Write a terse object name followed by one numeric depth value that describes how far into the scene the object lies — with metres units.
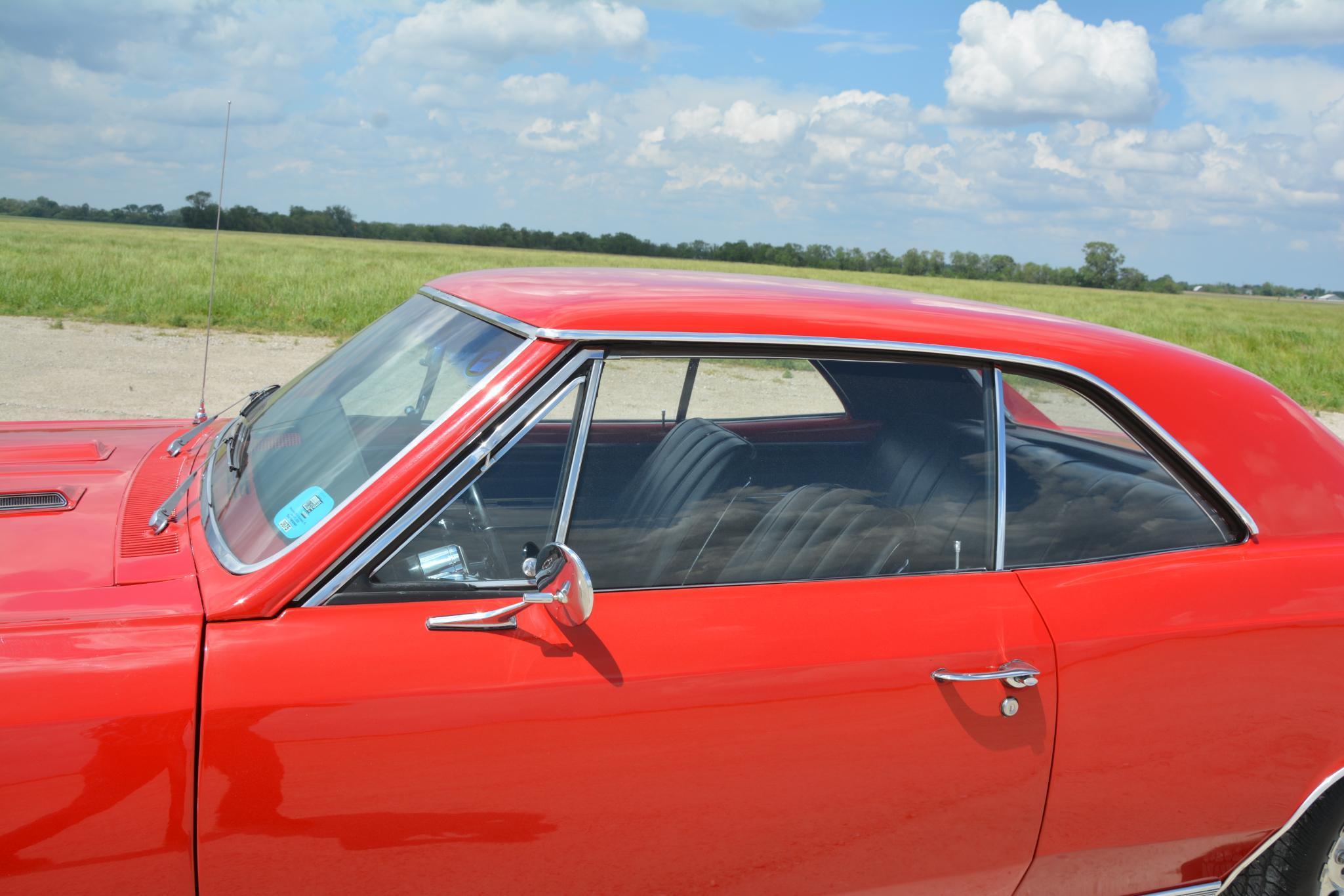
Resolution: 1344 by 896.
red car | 1.55
